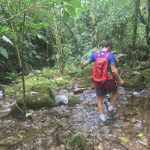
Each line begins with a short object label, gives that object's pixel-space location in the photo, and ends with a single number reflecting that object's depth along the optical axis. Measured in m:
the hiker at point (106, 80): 3.01
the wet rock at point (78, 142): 2.45
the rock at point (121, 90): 4.13
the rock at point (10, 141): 2.60
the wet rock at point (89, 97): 3.82
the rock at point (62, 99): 3.79
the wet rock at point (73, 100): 3.78
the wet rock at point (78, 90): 4.28
